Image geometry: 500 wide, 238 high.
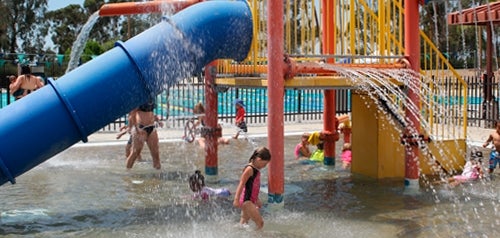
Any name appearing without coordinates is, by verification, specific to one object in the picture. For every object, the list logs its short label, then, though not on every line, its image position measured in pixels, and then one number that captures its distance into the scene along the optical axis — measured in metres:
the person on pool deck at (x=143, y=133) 9.57
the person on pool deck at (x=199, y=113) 10.75
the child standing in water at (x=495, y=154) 9.76
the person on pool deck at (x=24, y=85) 12.48
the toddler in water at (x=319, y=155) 10.77
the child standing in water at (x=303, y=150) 10.99
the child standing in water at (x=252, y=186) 5.96
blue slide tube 5.20
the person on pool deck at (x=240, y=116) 13.90
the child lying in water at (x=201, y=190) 7.62
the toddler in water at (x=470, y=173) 8.99
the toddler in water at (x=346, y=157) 10.25
